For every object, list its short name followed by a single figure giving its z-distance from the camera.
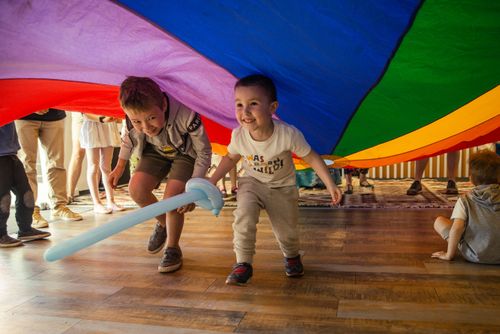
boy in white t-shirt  1.51
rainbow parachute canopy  1.08
